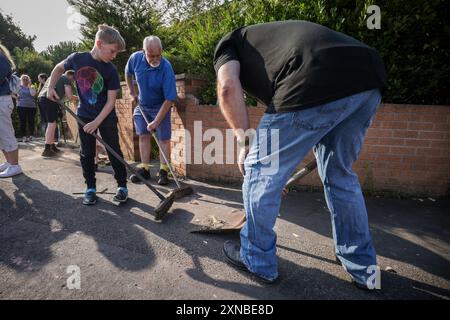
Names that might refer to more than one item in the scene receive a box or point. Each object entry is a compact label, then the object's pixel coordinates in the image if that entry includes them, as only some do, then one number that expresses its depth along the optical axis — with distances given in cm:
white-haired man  389
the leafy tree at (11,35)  4009
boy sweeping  311
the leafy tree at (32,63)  2884
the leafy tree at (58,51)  3662
